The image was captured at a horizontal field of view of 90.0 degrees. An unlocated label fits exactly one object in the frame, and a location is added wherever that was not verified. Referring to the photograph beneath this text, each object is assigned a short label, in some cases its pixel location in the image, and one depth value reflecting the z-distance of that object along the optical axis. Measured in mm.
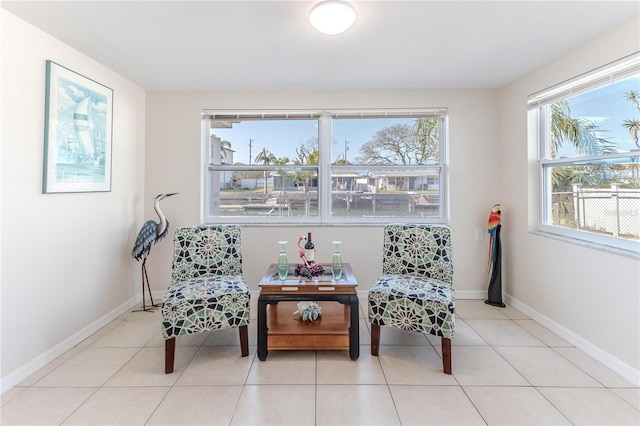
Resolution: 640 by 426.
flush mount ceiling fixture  1838
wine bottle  2734
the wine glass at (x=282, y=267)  2555
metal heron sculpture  3086
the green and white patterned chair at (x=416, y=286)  2184
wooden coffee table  2307
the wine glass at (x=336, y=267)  2541
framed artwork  2287
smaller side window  2205
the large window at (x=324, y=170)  3662
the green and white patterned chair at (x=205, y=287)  2205
